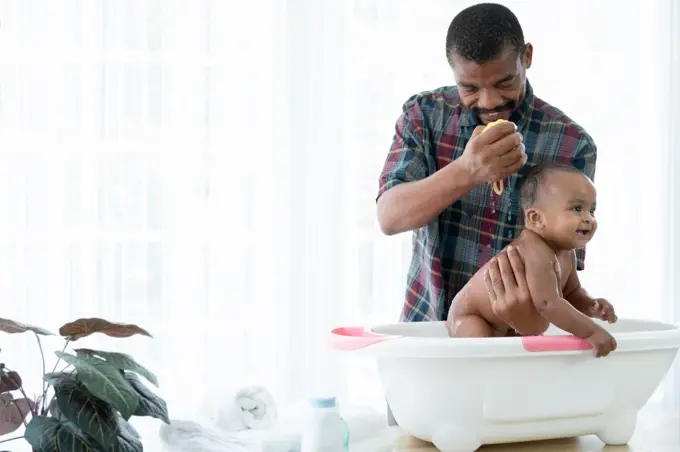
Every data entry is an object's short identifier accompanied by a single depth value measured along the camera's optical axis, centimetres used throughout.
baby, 306
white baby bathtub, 292
